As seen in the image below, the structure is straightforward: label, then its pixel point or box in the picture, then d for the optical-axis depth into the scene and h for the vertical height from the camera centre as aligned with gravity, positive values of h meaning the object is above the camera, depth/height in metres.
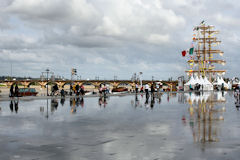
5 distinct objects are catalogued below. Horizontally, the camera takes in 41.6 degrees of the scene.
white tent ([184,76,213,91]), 65.38 -0.33
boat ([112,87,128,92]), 84.79 -2.58
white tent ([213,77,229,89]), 77.44 -0.63
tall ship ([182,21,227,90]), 90.06 +6.34
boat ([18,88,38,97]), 44.78 -1.66
